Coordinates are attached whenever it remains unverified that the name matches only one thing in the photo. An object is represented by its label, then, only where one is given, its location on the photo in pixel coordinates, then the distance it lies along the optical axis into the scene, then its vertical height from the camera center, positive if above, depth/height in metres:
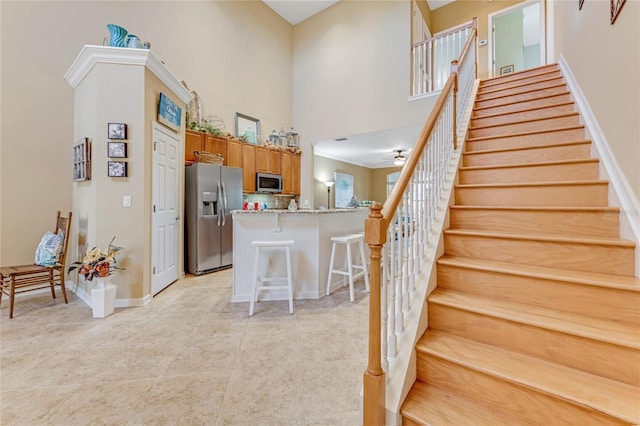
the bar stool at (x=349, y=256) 3.06 -0.54
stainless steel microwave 5.54 +0.60
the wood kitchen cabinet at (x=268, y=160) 5.59 +1.08
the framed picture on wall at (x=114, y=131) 2.89 +0.84
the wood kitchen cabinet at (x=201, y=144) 4.32 +1.12
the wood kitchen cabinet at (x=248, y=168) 5.29 +0.85
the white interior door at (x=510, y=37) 5.77 +3.96
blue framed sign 3.29 +1.25
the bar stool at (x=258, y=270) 2.69 -0.60
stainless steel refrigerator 4.09 -0.09
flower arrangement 2.59 -0.52
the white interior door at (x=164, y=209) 3.25 +0.02
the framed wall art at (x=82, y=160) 2.96 +0.56
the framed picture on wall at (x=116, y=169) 2.88 +0.44
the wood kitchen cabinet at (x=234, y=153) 4.99 +1.09
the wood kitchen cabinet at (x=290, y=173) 6.16 +0.88
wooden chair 2.65 -0.66
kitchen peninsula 3.06 -0.44
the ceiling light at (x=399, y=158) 6.95 +1.39
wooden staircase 1.11 -0.49
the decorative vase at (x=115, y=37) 2.99 +1.91
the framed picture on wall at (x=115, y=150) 2.89 +0.64
